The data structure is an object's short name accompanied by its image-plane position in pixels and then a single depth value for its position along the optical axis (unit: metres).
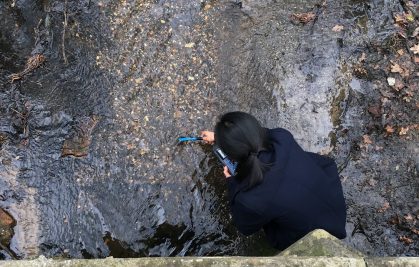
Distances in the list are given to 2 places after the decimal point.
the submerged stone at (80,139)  4.39
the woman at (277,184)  2.98
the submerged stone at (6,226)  4.07
